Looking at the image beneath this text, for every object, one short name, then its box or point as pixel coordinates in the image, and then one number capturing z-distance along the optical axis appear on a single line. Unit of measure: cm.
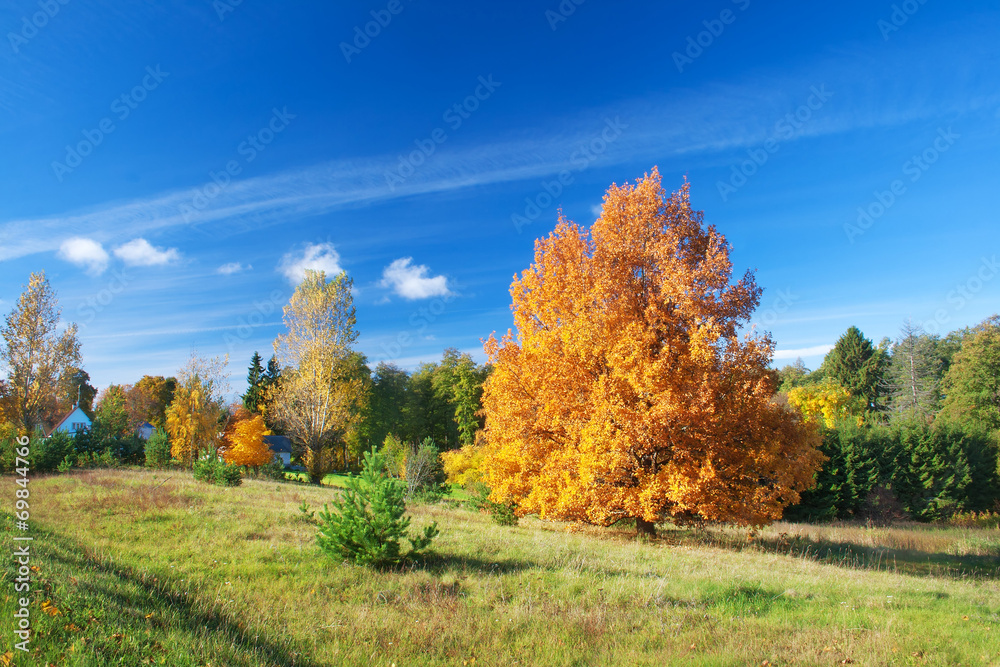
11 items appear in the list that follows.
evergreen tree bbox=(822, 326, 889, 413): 6134
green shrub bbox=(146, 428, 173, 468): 2841
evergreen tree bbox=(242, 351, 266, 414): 6084
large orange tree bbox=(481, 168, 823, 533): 1199
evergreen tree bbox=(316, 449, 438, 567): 915
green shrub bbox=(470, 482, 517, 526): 1728
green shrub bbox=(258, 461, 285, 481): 3312
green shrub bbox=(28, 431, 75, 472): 2117
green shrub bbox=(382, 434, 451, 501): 2775
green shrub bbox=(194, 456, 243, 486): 2038
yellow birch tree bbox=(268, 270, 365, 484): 3209
